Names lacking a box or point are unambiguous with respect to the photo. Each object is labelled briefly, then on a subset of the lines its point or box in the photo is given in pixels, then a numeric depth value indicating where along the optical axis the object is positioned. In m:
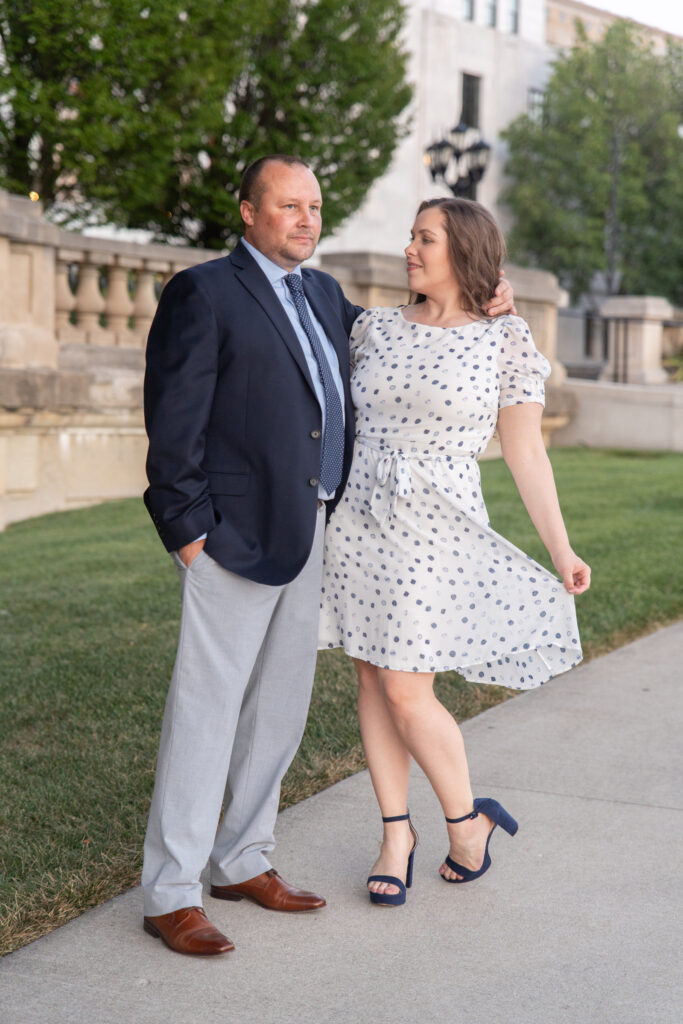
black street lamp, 20.62
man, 3.10
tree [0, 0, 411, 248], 19.00
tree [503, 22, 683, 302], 43.00
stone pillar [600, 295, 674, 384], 21.48
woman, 3.38
